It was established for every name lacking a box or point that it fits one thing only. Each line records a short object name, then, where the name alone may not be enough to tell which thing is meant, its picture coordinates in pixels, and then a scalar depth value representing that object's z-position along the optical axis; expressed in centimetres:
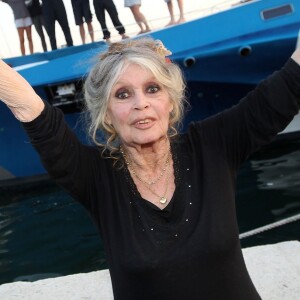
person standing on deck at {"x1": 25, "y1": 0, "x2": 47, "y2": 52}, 688
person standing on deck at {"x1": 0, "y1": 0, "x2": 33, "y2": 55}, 676
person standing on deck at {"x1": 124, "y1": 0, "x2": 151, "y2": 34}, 632
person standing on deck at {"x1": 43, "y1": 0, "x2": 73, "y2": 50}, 654
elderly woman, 131
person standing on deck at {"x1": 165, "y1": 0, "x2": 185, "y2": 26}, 631
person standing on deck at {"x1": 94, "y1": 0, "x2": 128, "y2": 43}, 648
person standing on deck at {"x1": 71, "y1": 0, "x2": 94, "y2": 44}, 662
